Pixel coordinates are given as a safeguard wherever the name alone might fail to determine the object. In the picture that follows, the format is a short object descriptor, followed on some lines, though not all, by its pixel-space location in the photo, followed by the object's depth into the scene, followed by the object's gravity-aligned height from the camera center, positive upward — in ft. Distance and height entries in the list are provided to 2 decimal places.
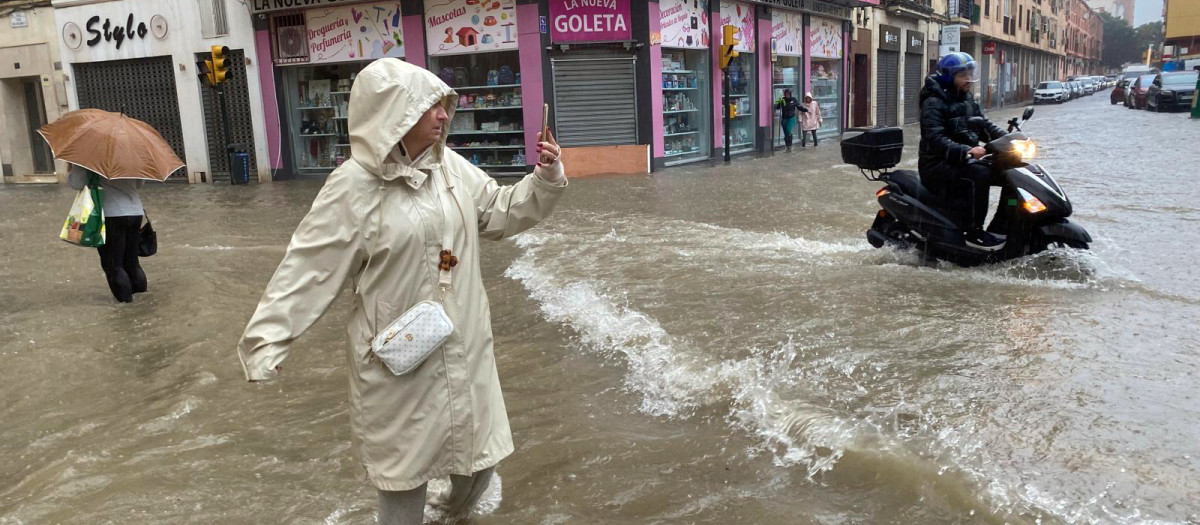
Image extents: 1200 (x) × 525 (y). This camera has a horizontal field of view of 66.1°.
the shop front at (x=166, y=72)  66.49 +4.20
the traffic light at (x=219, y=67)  59.93 +3.76
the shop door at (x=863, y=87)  99.44 +0.85
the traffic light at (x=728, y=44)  63.16 +3.92
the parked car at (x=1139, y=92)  112.57 -1.26
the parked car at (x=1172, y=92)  100.27 -1.25
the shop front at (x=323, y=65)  61.67 +3.89
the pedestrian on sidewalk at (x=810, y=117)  77.00 -1.62
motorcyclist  22.13 -1.27
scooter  20.76 -2.91
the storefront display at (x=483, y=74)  58.29 +2.52
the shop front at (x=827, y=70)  84.84 +2.52
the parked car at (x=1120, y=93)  134.45 -1.52
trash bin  65.00 -3.12
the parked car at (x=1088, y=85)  214.40 -0.23
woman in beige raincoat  8.64 -1.61
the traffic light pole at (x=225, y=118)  63.52 +0.47
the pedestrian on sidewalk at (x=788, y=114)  74.43 -1.23
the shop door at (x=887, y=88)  104.27 +0.62
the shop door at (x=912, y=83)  115.04 +1.18
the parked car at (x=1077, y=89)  191.18 -1.03
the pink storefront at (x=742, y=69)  62.75 +2.44
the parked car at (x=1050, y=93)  161.27 -1.18
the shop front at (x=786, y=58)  76.59 +3.48
